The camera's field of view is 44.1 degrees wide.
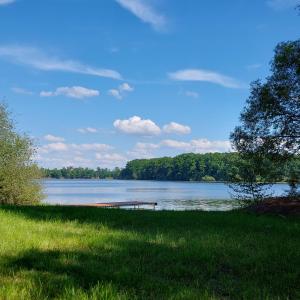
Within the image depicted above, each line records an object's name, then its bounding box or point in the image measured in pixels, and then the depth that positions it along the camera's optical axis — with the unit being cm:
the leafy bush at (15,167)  2940
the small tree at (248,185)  2513
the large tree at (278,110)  1772
